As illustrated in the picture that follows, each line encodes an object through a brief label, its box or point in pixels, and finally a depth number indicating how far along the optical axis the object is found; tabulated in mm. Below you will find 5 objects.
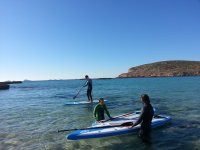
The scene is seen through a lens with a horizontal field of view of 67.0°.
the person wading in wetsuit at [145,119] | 6127
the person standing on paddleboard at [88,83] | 15280
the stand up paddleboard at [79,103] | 15598
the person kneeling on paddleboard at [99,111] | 8382
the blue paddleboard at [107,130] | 6938
